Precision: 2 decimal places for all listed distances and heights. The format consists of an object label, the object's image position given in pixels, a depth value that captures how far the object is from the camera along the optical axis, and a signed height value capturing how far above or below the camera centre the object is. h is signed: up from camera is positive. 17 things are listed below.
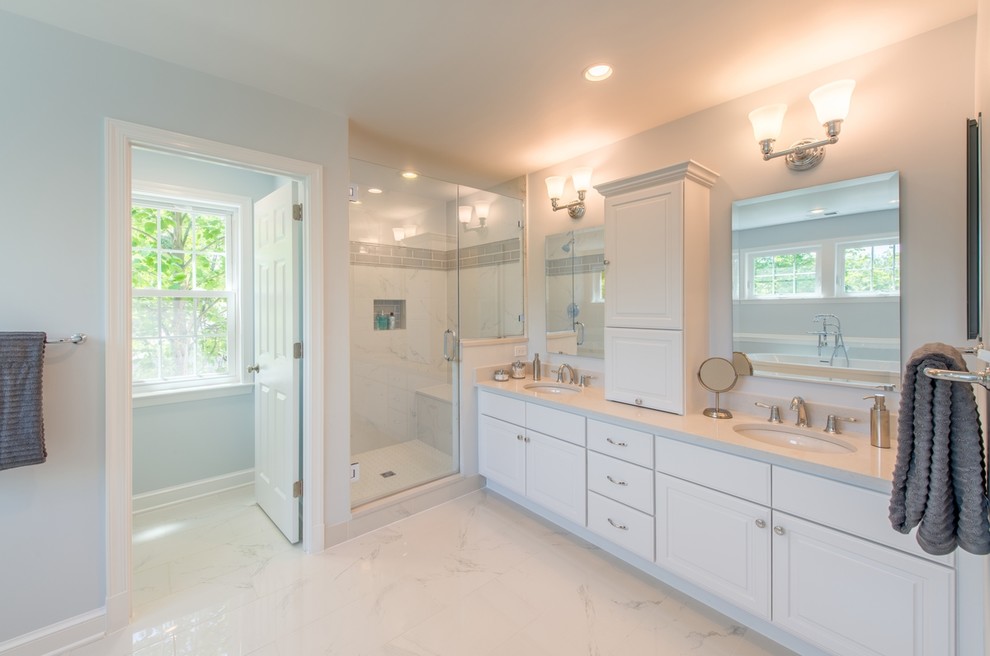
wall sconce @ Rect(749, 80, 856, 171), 1.66 +0.89
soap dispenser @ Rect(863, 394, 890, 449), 1.62 -0.39
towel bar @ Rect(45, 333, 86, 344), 1.64 -0.04
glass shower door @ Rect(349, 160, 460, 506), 2.84 -0.03
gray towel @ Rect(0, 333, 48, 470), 1.47 -0.26
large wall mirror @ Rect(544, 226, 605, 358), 2.81 +0.26
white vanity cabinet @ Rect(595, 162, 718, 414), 2.10 +0.23
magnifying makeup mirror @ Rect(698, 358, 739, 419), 2.08 -0.26
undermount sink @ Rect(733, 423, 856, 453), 1.73 -0.50
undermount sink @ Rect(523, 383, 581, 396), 2.90 -0.44
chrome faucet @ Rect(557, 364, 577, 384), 2.97 -0.34
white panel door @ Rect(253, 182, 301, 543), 2.33 -0.18
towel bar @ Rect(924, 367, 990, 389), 0.73 -0.09
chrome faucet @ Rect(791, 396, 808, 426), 1.88 -0.38
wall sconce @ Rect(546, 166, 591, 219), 2.73 +0.96
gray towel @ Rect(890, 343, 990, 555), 0.79 -0.28
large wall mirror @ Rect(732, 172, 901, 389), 1.69 +0.21
